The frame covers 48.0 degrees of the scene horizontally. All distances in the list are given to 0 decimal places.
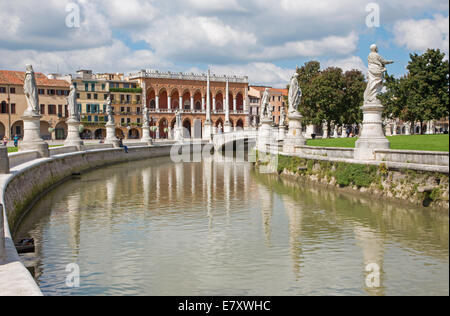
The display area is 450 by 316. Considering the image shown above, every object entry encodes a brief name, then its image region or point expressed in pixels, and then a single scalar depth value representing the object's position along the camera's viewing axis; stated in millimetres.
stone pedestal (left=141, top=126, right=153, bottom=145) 48812
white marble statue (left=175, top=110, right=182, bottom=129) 56094
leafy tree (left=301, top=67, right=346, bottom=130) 53312
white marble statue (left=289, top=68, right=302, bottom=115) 27453
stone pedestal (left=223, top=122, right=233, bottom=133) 62125
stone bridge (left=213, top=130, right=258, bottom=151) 49859
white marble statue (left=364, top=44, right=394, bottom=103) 17359
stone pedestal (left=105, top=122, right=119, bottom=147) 40281
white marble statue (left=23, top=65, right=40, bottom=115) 22781
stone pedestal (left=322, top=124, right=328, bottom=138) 61591
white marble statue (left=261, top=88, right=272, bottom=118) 37066
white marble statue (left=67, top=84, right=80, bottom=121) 32125
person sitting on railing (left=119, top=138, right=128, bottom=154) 40656
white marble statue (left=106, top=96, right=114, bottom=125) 41250
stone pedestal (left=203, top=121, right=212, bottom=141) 62053
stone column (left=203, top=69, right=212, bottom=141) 61716
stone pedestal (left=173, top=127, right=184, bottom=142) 54938
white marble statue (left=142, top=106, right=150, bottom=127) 50406
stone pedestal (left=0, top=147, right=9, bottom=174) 15117
